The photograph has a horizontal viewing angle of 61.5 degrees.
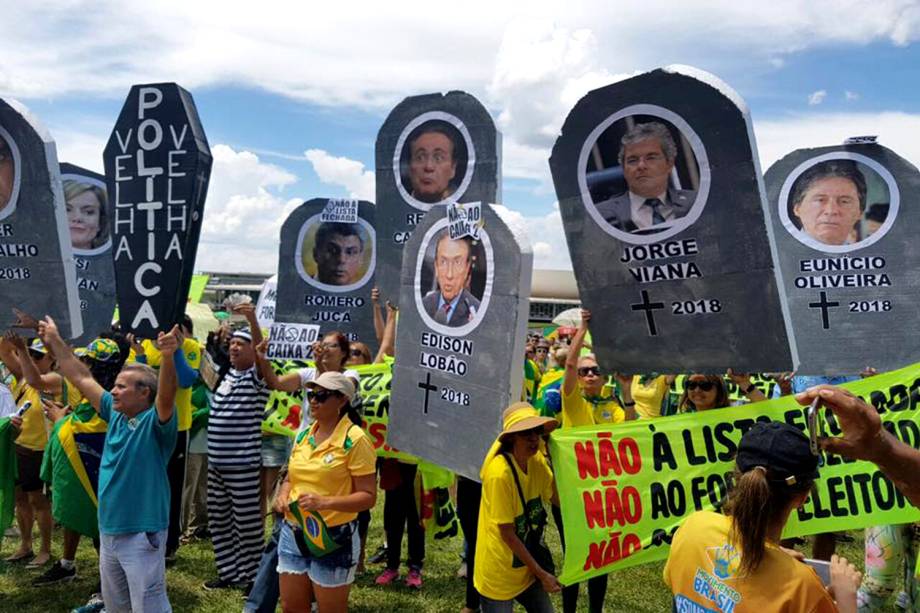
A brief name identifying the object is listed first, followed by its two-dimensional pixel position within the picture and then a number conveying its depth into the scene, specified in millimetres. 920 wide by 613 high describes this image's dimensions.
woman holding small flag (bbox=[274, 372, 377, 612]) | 4023
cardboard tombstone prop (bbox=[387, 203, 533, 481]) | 4238
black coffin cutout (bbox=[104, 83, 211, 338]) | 4301
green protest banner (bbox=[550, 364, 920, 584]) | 4035
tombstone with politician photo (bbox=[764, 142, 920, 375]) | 5191
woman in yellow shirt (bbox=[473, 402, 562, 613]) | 3922
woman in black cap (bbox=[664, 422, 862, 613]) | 2086
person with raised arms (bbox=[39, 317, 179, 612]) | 4211
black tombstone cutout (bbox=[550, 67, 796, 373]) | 3686
